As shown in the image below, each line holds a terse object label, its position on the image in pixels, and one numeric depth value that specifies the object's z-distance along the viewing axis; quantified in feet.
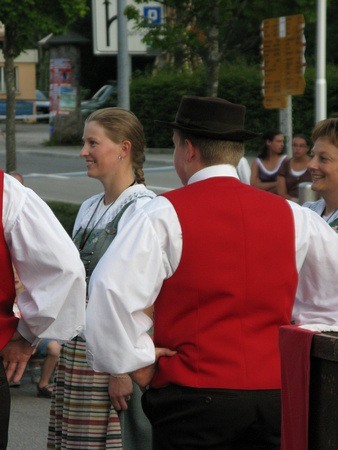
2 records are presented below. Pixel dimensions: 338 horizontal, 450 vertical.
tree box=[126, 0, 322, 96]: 58.08
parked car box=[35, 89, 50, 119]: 177.58
